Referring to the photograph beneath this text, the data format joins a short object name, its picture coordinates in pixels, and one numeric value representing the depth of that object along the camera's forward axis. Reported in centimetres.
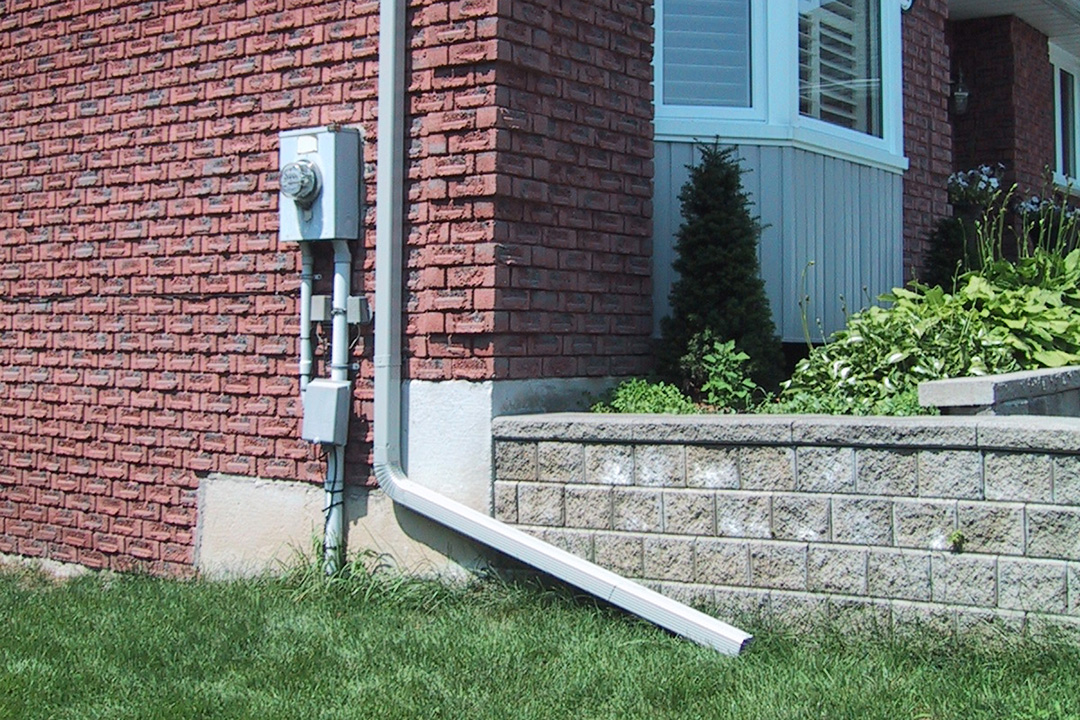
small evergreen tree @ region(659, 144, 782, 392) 592
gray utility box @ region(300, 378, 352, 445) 552
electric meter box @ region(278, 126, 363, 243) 555
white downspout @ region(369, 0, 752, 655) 539
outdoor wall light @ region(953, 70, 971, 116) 1076
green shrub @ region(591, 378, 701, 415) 559
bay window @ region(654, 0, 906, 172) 673
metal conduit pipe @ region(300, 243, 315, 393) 573
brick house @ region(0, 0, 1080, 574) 541
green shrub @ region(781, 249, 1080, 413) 564
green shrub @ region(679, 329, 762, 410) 578
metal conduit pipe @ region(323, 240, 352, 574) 558
